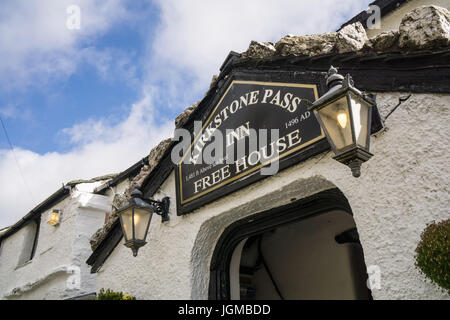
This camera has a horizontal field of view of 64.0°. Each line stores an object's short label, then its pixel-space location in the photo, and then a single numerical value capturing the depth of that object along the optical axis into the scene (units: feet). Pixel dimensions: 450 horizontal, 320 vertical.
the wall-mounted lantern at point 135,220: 13.03
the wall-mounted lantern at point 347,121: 7.31
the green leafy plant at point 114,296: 13.85
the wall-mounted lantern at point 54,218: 27.68
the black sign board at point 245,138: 10.55
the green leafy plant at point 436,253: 6.11
